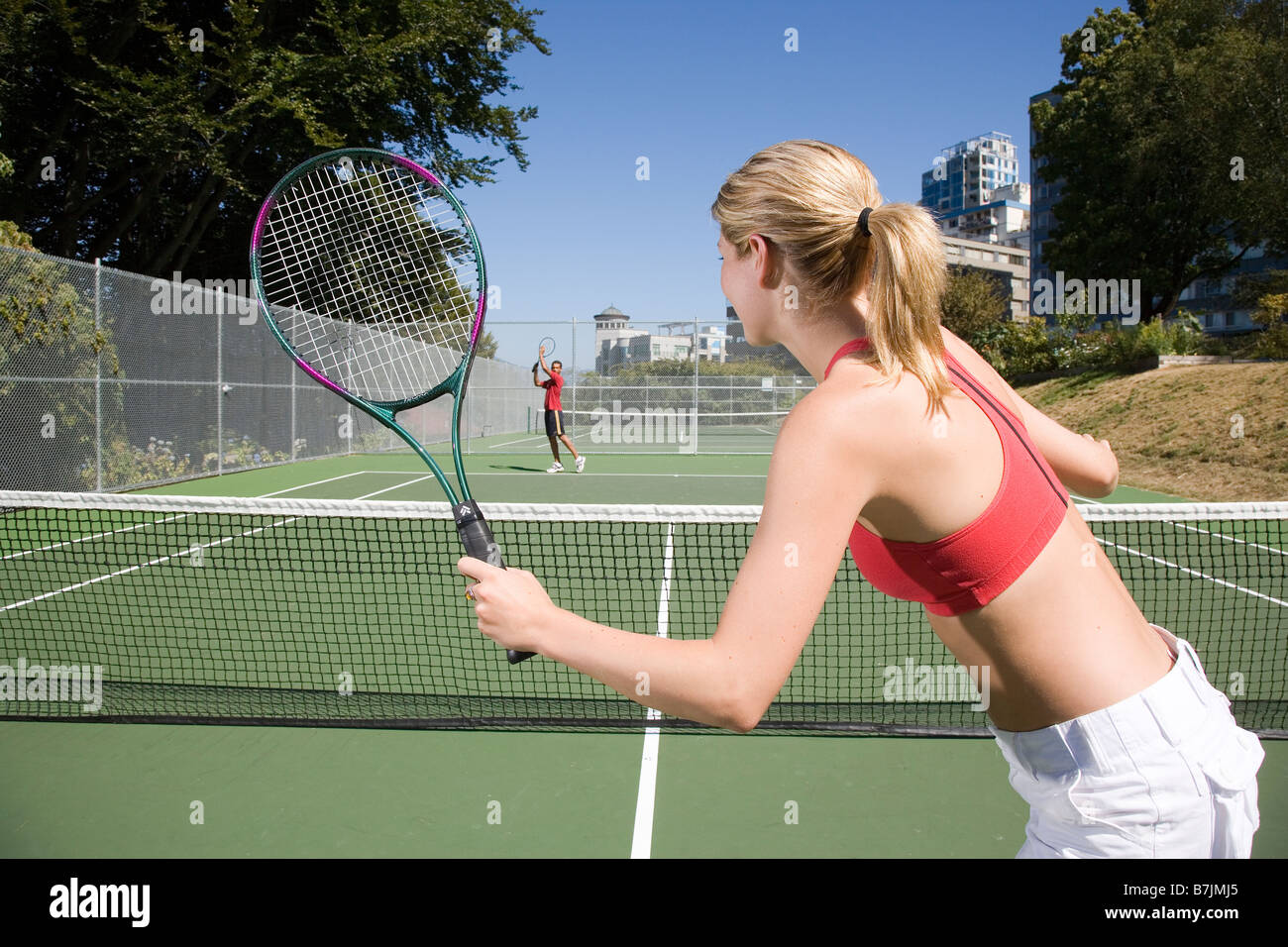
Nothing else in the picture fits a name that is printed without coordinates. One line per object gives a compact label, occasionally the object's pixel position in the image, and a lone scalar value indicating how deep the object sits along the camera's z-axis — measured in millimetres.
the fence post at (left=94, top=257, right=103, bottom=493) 10320
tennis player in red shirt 15297
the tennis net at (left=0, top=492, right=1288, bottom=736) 4180
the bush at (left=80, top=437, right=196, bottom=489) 10727
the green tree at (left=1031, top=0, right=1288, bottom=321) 20484
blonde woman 1102
